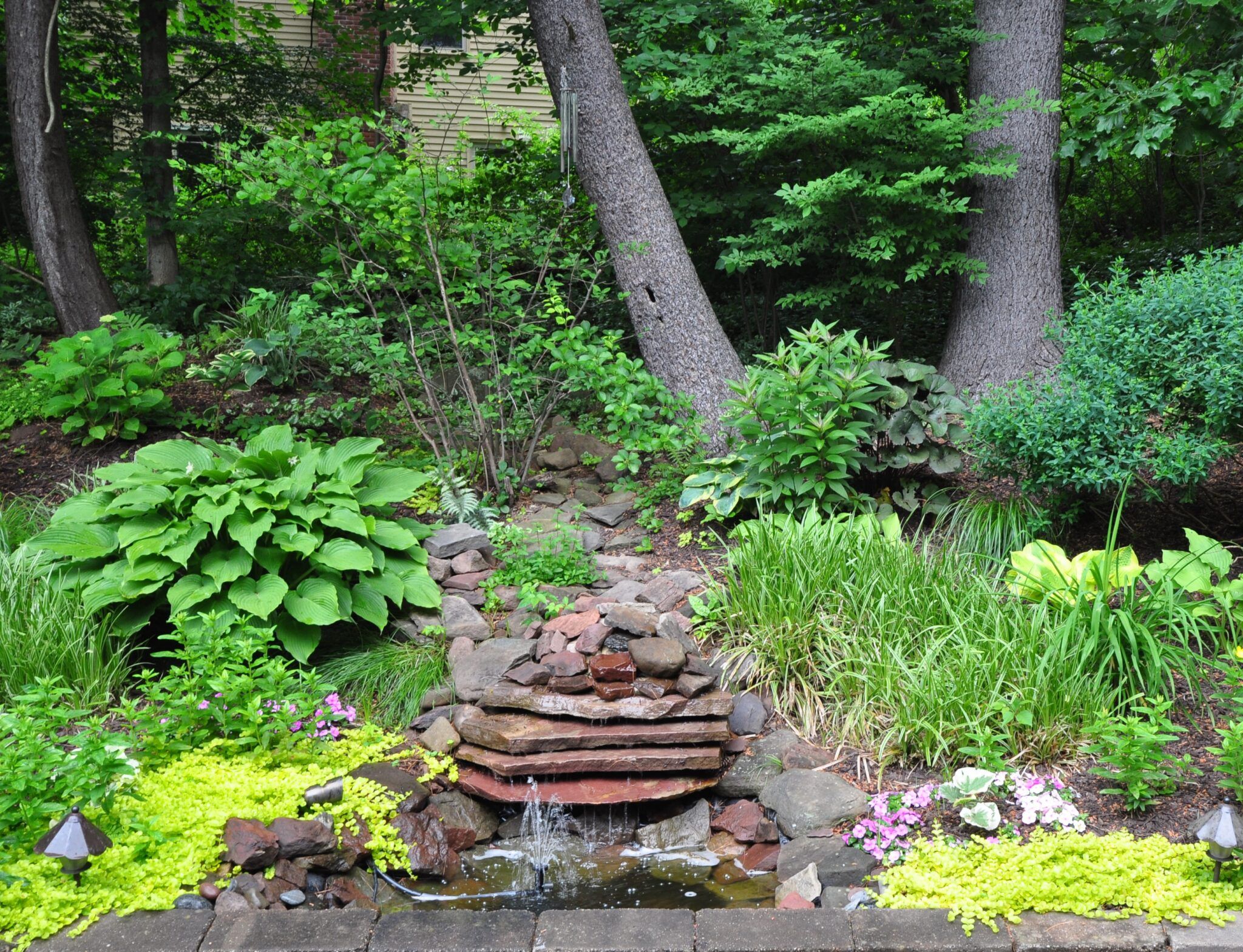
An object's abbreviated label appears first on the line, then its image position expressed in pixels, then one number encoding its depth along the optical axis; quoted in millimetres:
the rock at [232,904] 2893
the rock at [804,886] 3072
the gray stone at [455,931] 2580
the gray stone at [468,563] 4885
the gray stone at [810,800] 3418
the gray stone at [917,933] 2574
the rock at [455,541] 4988
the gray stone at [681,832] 3664
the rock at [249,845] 3049
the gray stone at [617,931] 2568
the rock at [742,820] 3604
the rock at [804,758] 3730
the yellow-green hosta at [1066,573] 3789
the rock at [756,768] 3750
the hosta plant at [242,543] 4012
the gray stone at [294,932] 2584
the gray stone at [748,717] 3967
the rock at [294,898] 3062
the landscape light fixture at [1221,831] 2557
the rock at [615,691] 3844
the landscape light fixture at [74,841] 2549
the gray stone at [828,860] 3113
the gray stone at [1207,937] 2537
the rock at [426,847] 3424
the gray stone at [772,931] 2570
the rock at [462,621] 4438
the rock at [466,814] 3697
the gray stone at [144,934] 2592
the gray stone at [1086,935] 2562
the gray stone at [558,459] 6199
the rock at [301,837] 3158
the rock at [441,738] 3916
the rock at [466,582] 4777
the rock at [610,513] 5539
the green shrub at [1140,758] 3066
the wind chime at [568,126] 5805
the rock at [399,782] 3609
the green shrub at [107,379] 6031
